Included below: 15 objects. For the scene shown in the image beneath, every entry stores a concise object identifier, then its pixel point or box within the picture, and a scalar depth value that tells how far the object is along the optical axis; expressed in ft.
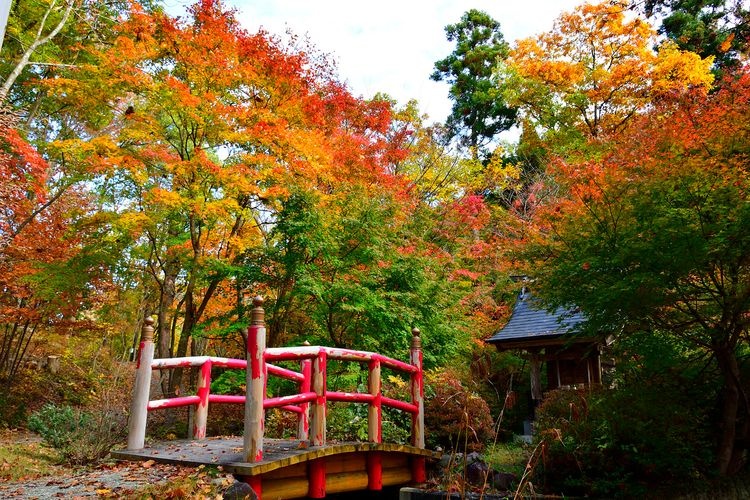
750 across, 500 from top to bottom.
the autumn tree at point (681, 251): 21.49
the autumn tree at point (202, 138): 36.47
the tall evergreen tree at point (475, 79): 86.38
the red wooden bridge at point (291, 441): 17.65
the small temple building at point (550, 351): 40.40
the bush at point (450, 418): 33.32
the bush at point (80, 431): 22.86
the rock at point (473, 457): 28.48
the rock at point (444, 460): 28.80
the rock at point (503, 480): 26.81
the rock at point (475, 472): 26.35
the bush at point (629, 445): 23.58
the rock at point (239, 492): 15.24
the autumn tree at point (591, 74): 62.44
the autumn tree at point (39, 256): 39.73
